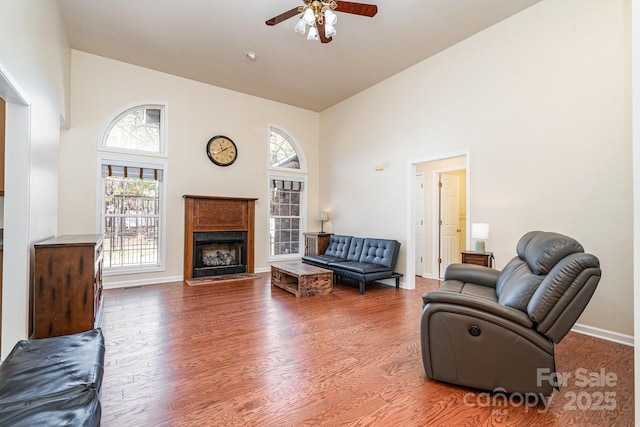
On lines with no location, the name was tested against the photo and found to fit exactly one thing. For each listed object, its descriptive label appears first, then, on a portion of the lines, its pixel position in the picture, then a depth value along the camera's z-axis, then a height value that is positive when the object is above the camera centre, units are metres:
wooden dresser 2.69 -0.67
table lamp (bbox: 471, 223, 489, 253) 3.81 -0.22
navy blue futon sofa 4.78 -0.80
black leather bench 1.14 -0.76
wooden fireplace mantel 5.55 -0.08
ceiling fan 2.88 +1.95
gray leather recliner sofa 1.81 -0.71
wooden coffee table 4.52 -1.01
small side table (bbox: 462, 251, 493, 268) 3.77 -0.54
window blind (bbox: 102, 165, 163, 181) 4.99 +0.70
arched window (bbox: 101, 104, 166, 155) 5.07 +1.41
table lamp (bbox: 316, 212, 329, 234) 6.70 -0.03
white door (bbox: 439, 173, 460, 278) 5.94 -0.12
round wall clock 5.88 +1.25
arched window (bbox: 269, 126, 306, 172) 6.72 +1.40
